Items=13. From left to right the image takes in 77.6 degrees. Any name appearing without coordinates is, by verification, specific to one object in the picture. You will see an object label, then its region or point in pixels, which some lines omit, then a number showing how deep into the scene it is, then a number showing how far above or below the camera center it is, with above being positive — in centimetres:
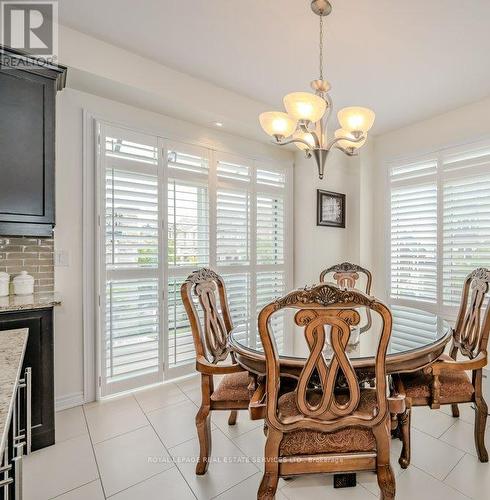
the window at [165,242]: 258 +8
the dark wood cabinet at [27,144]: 182 +65
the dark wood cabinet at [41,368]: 185 -74
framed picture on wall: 369 +52
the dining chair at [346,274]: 299 -23
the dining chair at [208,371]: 168 -69
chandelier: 171 +79
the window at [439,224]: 302 +28
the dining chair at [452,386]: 170 -79
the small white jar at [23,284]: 208 -24
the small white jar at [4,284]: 202 -23
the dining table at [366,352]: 150 -54
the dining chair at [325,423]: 117 -71
